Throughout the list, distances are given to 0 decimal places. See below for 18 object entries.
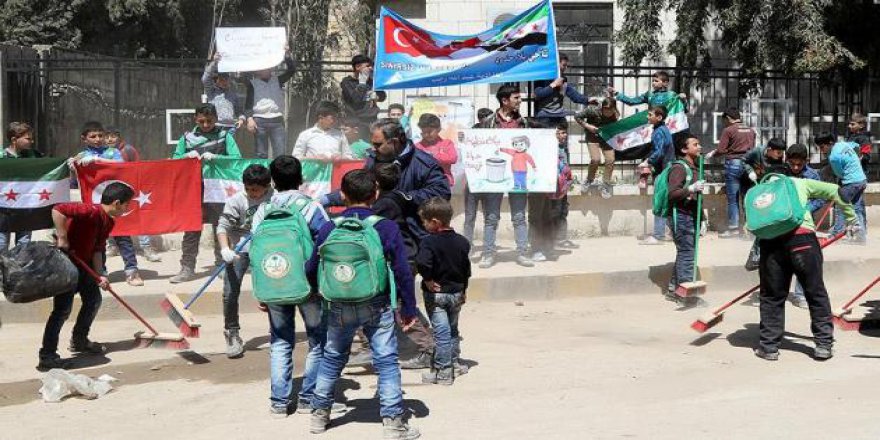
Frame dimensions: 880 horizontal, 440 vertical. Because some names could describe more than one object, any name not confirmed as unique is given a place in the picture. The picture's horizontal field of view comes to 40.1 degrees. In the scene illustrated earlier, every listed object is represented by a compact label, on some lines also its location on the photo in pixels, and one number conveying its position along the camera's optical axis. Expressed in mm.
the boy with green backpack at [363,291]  6898
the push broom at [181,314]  9289
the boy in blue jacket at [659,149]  14633
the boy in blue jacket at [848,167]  14344
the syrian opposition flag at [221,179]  12734
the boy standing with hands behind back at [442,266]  8102
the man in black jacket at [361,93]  14719
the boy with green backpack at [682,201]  11312
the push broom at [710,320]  9711
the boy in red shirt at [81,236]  8891
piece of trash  8109
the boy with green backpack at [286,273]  7254
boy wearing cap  15156
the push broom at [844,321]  10227
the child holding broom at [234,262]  9375
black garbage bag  8500
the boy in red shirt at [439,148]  11531
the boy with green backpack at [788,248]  9070
